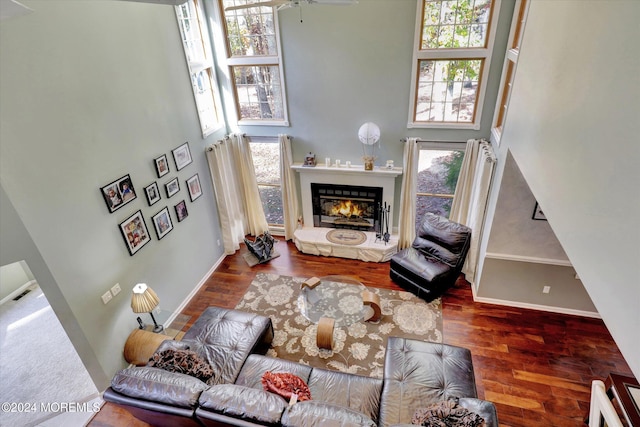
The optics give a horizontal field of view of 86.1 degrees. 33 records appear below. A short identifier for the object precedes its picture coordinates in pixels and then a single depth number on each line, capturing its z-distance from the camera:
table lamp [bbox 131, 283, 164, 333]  3.92
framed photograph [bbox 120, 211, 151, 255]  4.06
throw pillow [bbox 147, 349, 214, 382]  3.19
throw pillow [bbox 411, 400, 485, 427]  2.45
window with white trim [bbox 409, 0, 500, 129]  4.73
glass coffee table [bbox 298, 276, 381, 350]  4.31
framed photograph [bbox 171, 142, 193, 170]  4.97
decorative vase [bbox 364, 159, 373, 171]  5.82
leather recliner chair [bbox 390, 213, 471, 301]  5.07
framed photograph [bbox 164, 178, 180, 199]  4.79
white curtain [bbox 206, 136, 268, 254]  5.93
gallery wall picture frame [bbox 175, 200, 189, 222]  5.09
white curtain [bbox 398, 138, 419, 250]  5.56
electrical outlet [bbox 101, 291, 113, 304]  3.80
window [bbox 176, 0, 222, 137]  5.09
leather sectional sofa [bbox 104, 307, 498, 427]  2.65
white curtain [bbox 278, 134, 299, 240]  6.11
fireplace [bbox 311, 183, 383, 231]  6.25
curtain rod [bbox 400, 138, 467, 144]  5.41
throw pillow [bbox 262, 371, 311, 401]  3.07
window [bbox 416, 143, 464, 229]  5.66
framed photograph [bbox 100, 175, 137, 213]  3.79
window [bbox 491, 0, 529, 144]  4.26
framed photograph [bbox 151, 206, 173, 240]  4.58
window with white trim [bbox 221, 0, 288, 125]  5.42
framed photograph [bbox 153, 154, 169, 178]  4.56
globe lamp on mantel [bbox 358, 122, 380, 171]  5.46
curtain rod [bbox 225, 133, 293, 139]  6.15
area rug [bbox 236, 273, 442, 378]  4.35
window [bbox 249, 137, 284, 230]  6.58
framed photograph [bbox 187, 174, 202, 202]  5.35
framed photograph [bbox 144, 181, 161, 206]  4.40
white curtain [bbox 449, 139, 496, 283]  4.86
